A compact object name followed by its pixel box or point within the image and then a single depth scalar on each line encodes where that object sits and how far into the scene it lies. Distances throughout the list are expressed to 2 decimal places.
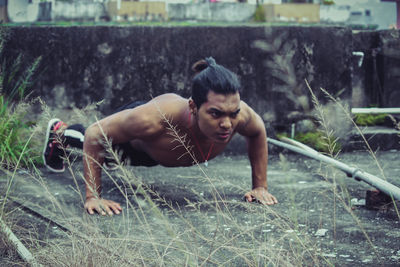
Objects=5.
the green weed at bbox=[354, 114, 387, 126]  5.67
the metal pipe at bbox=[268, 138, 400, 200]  2.47
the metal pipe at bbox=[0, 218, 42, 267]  2.01
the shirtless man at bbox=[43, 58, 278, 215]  2.90
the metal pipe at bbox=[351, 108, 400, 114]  4.44
